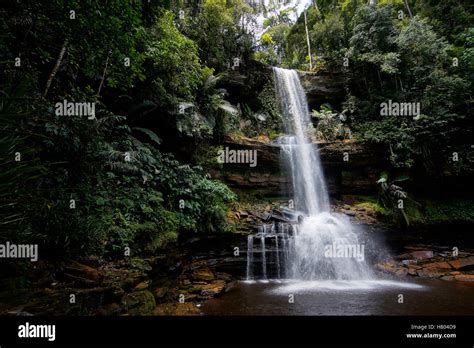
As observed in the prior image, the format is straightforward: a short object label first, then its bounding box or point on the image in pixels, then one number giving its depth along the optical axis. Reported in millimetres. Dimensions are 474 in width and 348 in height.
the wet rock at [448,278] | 7160
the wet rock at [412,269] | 7638
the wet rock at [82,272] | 3867
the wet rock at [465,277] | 7052
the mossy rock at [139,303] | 3630
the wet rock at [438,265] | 7855
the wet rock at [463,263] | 7691
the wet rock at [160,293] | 4914
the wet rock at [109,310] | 3225
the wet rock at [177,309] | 4339
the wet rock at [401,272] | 7608
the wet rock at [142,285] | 4447
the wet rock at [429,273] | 7423
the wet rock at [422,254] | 8532
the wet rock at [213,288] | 5809
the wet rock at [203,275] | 6711
